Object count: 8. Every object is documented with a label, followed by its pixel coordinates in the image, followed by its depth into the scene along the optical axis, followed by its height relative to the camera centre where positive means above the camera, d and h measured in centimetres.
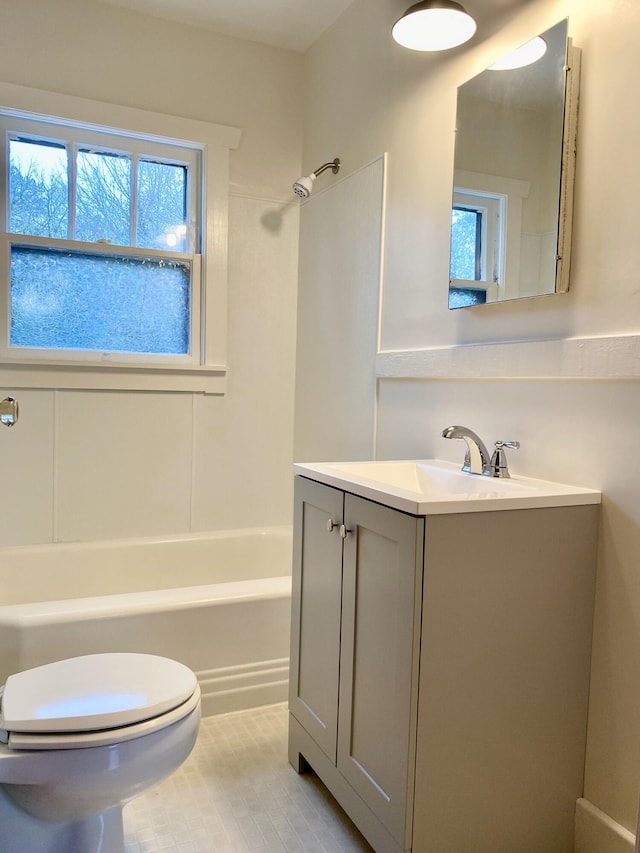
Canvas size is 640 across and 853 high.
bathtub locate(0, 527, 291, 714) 191 -77
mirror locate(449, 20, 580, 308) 151 +55
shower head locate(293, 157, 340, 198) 252 +78
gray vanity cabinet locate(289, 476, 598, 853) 130 -60
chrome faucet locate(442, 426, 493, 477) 169 -16
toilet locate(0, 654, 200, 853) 122 -70
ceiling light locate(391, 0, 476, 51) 170 +99
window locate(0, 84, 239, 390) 253 +54
